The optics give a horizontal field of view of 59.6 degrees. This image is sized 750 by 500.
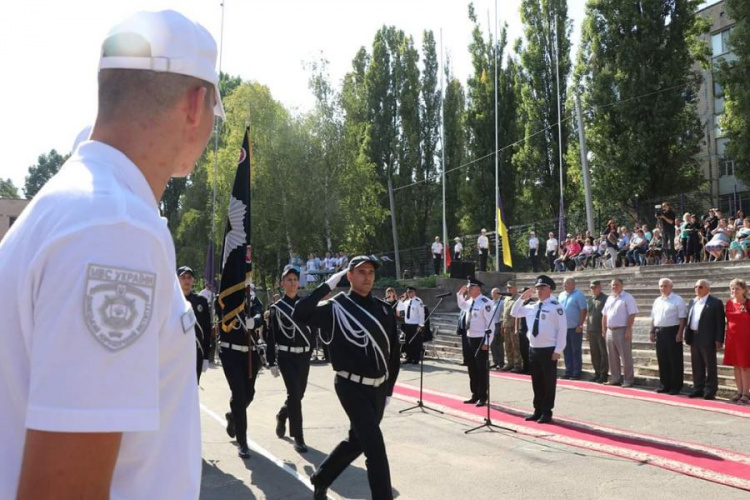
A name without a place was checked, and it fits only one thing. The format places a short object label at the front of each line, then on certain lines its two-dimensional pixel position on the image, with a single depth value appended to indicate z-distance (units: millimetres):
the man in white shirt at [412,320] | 18716
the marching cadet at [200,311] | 8609
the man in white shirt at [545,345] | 9703
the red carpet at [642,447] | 6609
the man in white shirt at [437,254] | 29938
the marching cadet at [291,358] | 8000
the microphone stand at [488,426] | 8920
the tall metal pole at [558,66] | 30547
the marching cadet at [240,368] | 7887
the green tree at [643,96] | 28219
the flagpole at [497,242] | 24367
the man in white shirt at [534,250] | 26453
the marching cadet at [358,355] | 5578
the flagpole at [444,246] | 29000
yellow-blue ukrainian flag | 23484
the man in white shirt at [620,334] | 12781
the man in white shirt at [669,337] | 11711
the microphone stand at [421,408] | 10747
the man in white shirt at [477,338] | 11407
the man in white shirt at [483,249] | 27594
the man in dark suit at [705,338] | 11117
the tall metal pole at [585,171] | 24516
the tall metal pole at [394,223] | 36019
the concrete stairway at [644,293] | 13086
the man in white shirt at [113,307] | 991
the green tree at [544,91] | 34094
